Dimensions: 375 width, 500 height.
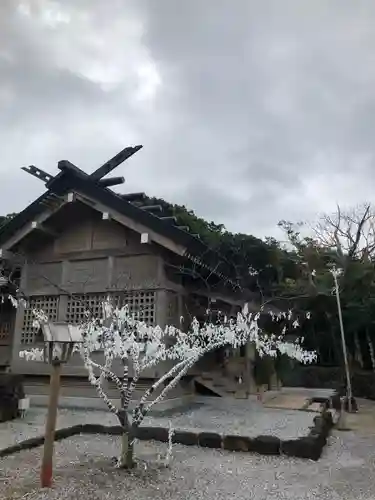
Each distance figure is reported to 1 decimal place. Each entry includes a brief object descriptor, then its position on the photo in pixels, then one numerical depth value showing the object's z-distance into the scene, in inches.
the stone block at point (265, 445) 225.8
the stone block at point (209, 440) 238.5
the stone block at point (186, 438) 245.1
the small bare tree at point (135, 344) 189.3
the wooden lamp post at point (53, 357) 162.7
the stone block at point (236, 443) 232.1
